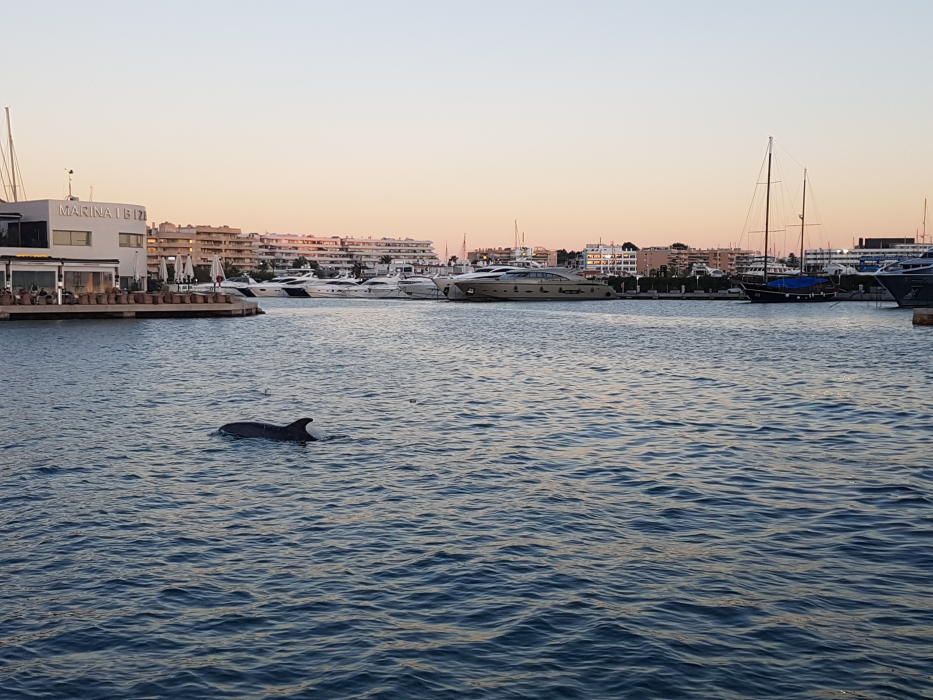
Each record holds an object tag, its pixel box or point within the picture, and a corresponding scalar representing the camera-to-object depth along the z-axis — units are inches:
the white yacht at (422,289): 6574.8
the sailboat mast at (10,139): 4293.8
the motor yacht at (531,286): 5561.0
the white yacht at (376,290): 7022.6
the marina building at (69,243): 3292.3
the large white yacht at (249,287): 6373.0
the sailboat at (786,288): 4852.4
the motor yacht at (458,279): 5637.3
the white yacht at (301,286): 6919.3
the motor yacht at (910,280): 3671.3
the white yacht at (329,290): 7017.7
